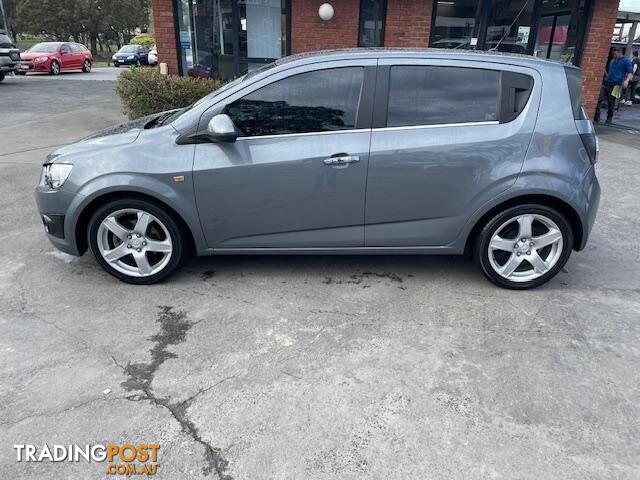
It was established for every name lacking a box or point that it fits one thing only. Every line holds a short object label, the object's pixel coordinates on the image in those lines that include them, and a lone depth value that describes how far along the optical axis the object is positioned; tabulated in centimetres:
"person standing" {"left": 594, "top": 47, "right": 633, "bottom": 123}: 1209
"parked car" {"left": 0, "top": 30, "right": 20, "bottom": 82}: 1886
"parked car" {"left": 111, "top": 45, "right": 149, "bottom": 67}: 3538
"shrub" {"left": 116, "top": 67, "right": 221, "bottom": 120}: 847
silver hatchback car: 356
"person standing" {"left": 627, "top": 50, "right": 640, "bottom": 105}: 1507
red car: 2342
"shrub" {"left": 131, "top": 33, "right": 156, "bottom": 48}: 4538
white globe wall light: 994
